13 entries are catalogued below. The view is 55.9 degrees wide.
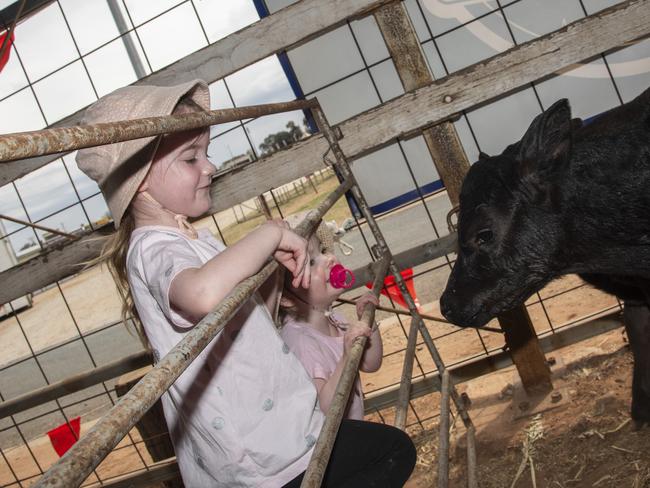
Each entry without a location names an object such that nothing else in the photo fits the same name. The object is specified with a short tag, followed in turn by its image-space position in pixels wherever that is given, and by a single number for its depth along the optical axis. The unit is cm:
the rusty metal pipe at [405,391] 195
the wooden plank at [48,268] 307
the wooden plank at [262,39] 277
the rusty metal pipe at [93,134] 69
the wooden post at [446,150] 289
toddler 187
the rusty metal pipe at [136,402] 60
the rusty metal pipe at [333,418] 110
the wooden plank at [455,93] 257
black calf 206
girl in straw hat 135
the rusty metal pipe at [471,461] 249
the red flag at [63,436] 389
